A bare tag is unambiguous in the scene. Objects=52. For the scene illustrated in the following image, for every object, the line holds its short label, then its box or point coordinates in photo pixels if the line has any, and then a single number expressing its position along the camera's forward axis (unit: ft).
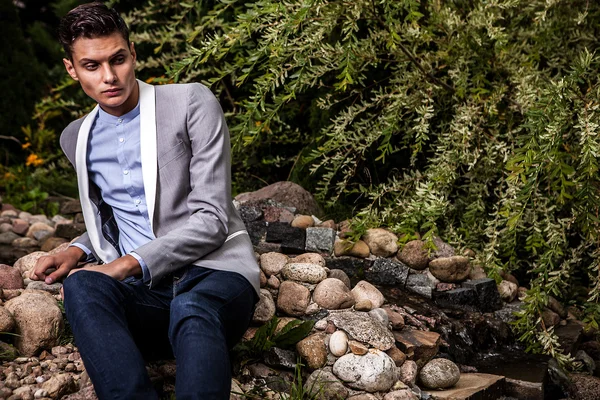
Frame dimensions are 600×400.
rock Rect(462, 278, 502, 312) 12.73
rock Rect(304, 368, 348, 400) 9.07
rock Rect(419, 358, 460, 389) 10.09
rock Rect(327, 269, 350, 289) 11.62
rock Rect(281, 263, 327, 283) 11.15
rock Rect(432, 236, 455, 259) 13.50
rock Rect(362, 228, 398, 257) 13.16
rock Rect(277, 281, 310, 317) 10.55
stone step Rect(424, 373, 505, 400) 9.64
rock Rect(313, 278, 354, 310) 10.66
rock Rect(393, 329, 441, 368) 10.23
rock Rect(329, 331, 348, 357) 9.64
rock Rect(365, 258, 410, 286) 12.84
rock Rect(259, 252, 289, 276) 11.58
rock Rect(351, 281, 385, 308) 11.17
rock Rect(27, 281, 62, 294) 10.32
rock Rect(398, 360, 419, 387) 9.87
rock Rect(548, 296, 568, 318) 13.41
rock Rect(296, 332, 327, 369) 9.58
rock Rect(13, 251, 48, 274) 11.48
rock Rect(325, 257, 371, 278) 12.87
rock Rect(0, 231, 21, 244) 16.88
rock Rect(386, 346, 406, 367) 9.89
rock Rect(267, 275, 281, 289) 11.13
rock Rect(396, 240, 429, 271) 13.01
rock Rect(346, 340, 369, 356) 9.49
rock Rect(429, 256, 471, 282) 12.89
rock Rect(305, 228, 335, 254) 13.37
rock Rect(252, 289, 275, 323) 10.13
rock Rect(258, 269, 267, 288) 11.18
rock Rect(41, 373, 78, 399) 8.13
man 7.55
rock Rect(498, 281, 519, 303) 13.30
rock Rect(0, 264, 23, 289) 10.56
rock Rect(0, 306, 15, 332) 8.73
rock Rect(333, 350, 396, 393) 9.27
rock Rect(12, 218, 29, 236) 17.33
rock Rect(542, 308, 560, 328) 12.86
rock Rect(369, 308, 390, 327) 10.49
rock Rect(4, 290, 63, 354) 8.81
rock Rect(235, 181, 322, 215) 15.16
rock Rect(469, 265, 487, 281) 13.30
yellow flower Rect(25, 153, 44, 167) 21.84
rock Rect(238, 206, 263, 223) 14.25
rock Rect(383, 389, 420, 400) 9.29
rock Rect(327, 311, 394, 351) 9.79
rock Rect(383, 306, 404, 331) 10.85
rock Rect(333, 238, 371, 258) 13.09
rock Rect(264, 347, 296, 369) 9.46
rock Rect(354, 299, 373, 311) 10.72
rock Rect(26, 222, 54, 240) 16.80
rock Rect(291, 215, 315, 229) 13.87
